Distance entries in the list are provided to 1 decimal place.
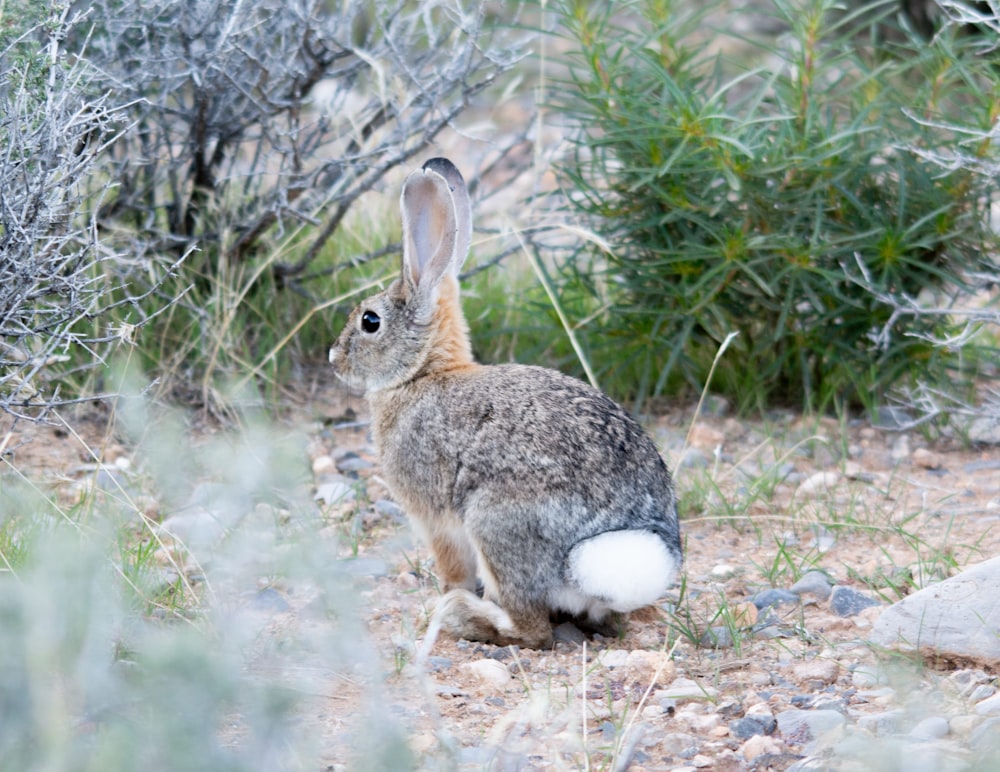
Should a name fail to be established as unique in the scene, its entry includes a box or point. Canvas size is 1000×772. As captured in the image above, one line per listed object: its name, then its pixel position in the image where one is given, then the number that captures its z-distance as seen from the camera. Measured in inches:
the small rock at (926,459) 398.3
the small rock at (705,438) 410.6
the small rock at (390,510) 357.1
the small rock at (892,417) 423.2
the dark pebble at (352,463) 396.2
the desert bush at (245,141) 383.9
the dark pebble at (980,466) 392.2
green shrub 385.7
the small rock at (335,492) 361.1
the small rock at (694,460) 392.8
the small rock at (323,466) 390.0
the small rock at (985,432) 413.1
